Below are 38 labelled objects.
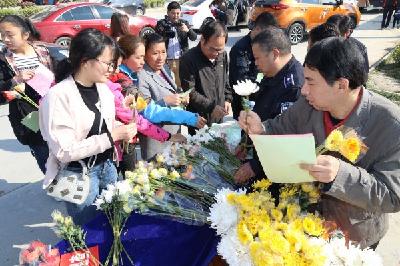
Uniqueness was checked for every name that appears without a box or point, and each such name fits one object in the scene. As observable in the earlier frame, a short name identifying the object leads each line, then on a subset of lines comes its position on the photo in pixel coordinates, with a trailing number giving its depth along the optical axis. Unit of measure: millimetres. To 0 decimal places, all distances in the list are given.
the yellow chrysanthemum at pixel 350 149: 1398
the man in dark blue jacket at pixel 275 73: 2320
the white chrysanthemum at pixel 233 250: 1602
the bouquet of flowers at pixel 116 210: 1917
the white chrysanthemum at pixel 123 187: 1934
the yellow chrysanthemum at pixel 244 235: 1567
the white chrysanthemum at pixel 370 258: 1476
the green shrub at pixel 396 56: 8827
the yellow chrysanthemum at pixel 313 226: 1530
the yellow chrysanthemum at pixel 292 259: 1445
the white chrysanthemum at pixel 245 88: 1968
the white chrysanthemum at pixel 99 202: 1962
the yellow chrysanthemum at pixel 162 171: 2072
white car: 11719
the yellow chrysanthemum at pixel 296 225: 1548
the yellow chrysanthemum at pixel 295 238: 1474
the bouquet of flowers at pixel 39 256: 1830
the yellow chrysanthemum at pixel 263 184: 1730
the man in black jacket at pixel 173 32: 5734
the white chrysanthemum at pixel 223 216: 1686
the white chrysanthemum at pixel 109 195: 1951
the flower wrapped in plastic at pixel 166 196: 1951
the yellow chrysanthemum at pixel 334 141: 1424
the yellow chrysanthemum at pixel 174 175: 2080
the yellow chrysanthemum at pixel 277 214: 1635
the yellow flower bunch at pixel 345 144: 1399
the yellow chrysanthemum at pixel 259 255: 1451
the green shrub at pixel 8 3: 18281
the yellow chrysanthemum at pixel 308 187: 1622
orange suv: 11102
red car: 9539
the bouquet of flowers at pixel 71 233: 1857
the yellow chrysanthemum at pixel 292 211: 1637
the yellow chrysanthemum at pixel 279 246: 1441
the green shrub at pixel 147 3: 20078
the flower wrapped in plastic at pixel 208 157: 2189
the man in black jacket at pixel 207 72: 3428
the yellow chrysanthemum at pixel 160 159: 2240
